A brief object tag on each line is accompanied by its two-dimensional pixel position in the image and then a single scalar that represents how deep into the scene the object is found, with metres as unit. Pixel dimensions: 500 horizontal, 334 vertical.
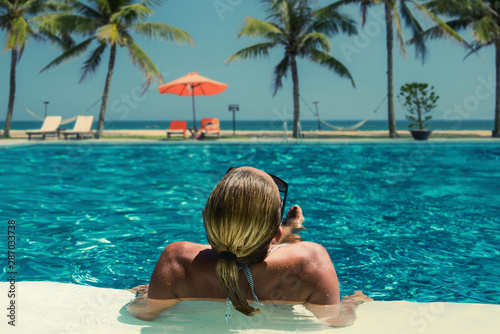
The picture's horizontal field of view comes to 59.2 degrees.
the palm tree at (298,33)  19.03
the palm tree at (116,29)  18.33
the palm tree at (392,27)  17.44
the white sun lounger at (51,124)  17.62
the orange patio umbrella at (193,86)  17.72
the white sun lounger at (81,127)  17.20
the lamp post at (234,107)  20.06
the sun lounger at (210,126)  18.67
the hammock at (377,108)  17.17
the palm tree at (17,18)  18.22
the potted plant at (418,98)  18.91
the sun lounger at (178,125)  19.20
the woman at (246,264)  1.43
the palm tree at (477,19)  16.75
